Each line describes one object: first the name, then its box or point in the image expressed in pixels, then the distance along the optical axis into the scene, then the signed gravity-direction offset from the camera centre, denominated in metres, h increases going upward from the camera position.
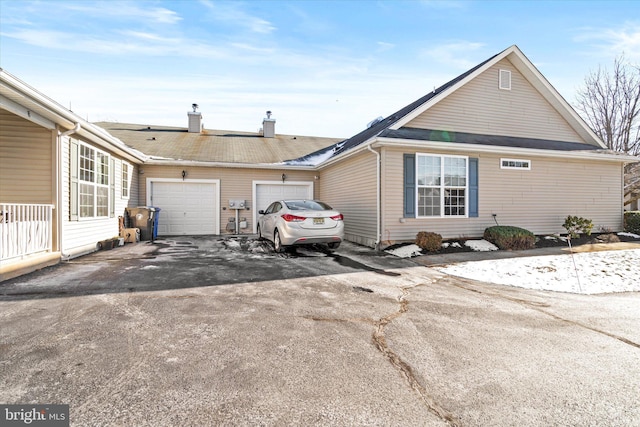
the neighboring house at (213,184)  12.13 +1.17
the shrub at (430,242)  8.11 -0.77
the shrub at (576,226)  9.95 -0.45
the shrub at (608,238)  9.97 -0.85
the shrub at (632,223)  11.18 -0.41
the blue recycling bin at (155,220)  10.76 -0.25
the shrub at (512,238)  8.67 -0.74
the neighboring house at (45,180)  5.18 +0.71
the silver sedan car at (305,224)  7.51 -0.29
